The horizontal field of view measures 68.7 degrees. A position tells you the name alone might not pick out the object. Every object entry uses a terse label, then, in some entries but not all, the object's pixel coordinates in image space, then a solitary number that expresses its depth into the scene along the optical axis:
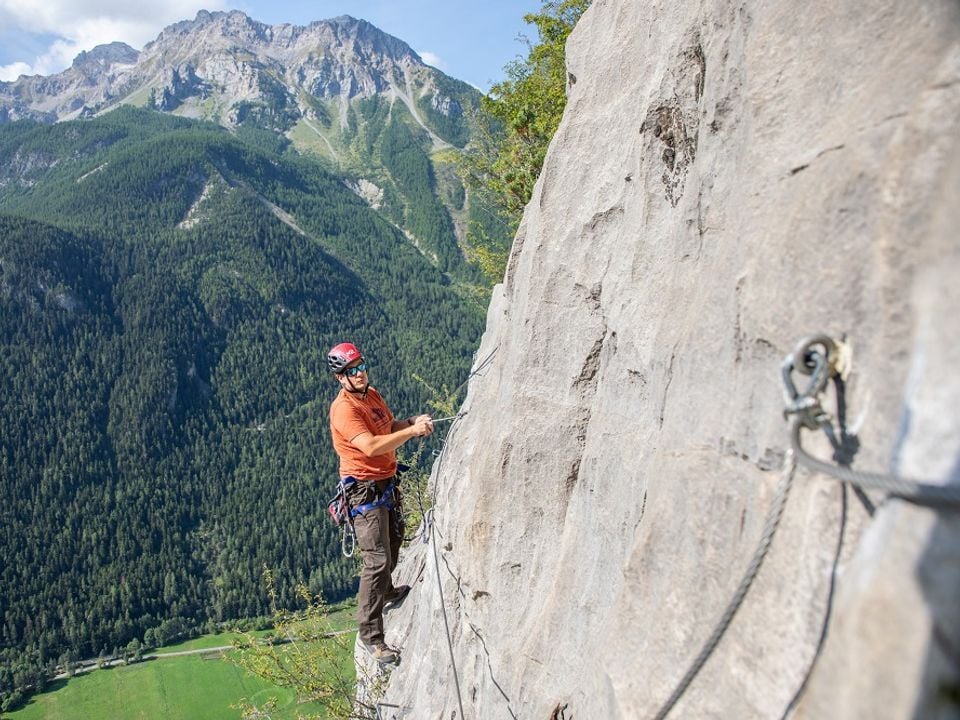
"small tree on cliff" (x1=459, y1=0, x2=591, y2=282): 18.80
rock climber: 7.64
